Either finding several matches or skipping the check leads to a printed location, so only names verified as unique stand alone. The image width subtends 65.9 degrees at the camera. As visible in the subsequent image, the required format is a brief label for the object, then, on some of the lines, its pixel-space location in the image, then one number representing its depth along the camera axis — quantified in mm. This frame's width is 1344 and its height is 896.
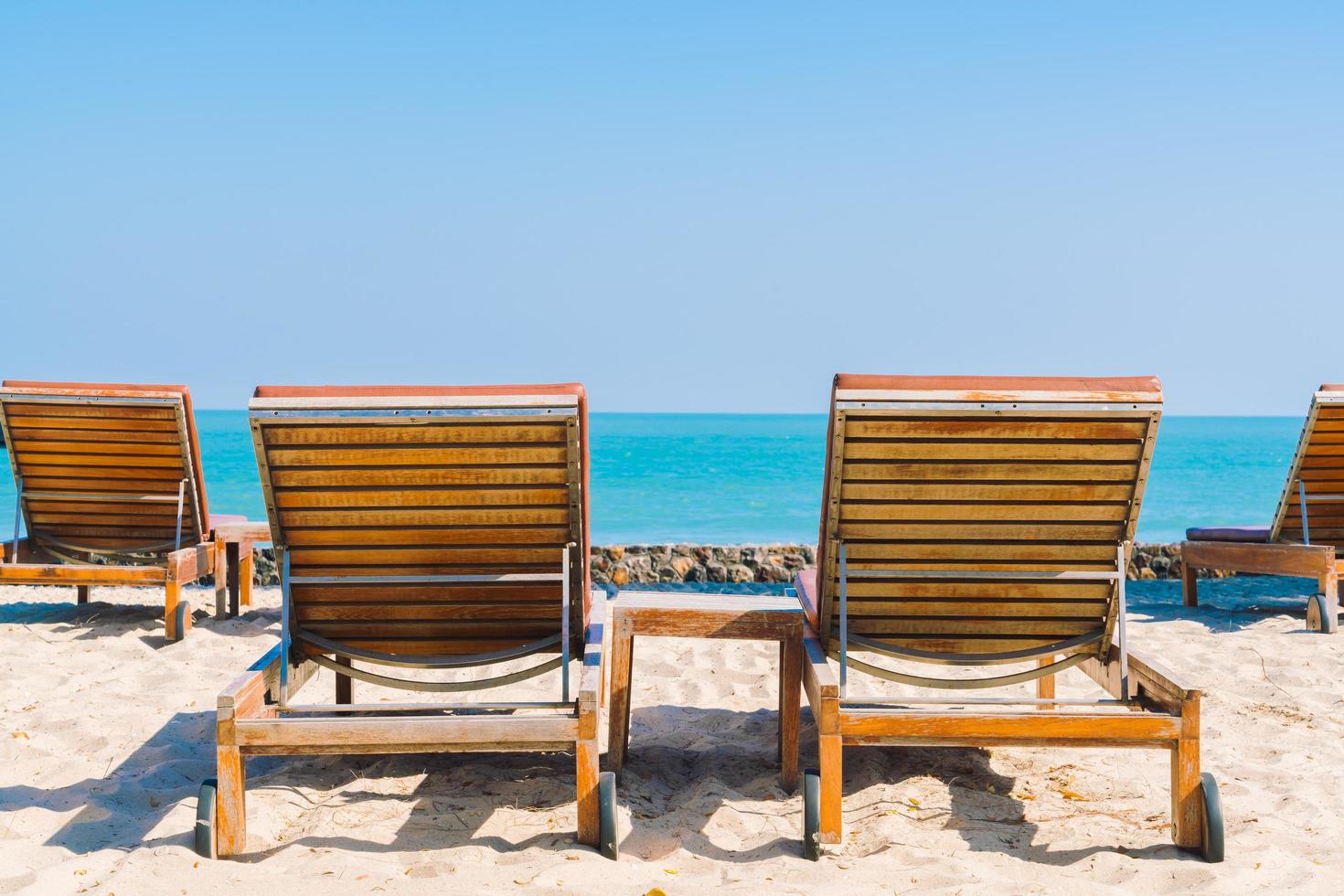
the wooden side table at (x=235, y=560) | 7254
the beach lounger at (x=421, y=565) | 3305
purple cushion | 7664
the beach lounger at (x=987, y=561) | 3357
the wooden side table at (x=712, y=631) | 4094
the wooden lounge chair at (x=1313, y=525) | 6766
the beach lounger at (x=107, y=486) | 6383
